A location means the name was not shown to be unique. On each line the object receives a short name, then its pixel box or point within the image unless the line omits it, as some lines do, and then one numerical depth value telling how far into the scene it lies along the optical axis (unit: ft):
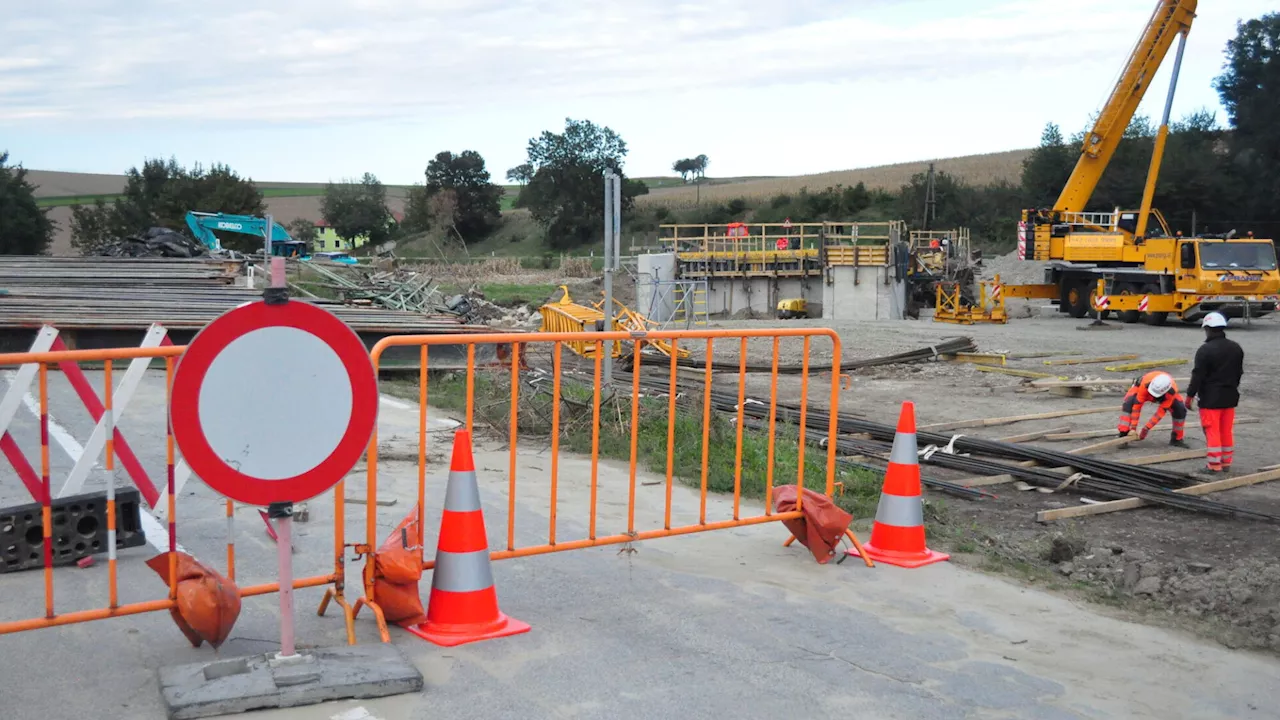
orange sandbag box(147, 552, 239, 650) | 14.51
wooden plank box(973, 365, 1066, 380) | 61.31
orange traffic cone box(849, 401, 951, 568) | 21.09
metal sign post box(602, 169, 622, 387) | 38.45
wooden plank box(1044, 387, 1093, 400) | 53.01
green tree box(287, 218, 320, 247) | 269.85
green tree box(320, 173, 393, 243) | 295.07
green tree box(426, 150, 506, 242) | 289.94
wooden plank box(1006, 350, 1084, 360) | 73.20
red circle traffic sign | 12.98
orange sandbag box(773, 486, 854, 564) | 20.43
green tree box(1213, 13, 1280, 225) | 183.62
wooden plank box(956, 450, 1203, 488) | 31.73
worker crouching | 38.78
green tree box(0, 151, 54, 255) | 199.21
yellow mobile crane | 97.19
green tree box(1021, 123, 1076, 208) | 214.07
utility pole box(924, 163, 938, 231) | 220.02
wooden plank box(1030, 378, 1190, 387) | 53.47
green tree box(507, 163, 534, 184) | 291.58
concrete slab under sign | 12.78
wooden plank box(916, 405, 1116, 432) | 41.32
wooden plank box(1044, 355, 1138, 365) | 68.95
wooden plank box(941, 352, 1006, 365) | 68.18
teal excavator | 138.00
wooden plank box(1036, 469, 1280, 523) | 27.12
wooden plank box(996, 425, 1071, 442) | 38.40
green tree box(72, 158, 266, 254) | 220.23
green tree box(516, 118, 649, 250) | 259.60
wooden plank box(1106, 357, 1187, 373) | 65.57
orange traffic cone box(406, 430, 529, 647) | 15.85
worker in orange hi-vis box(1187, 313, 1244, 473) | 34.99
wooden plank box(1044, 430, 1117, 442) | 39.96
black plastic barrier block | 17.99
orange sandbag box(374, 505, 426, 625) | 15.76
